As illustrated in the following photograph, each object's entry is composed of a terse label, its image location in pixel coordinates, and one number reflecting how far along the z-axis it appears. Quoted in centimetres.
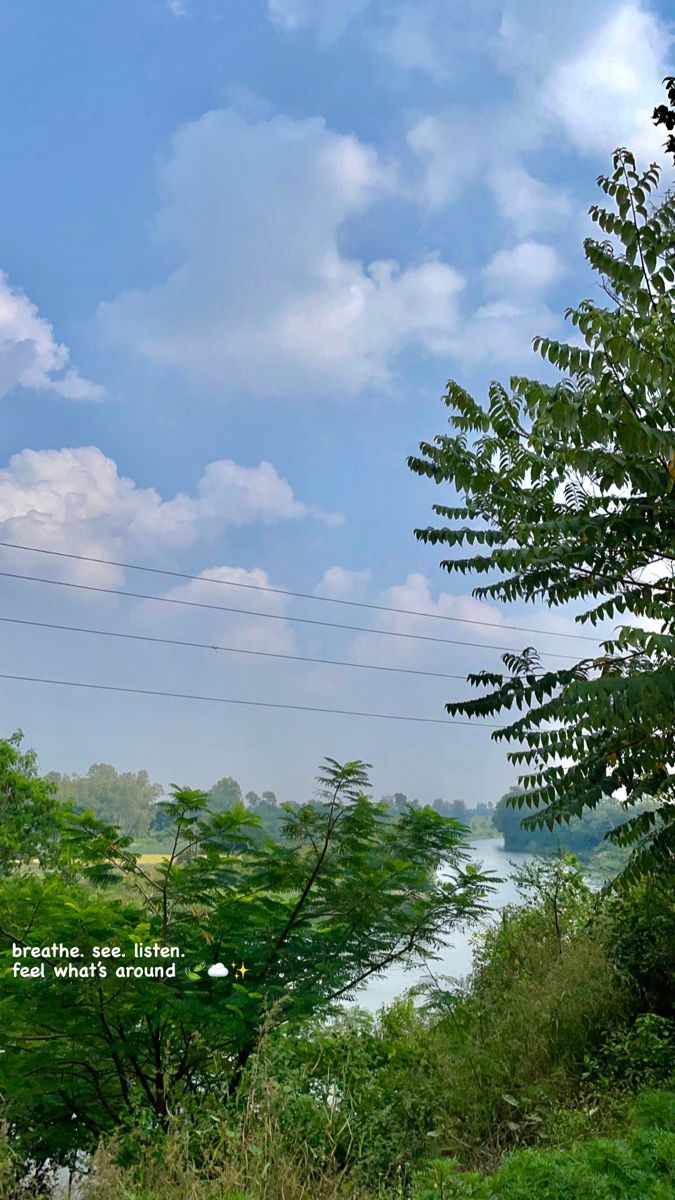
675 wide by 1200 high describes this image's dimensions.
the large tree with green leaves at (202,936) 561
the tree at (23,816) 1585
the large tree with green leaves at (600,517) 473
